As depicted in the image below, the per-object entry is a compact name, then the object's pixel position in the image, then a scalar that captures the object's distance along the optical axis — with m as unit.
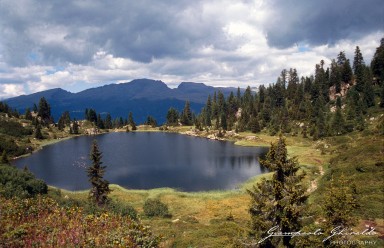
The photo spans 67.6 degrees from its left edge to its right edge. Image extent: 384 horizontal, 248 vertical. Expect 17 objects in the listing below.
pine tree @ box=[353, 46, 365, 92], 140.62
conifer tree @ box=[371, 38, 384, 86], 139.30
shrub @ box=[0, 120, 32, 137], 148.12
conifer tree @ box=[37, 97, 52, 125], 197.70
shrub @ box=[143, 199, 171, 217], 48.00
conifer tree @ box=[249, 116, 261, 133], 169.66
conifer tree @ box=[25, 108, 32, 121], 189.90
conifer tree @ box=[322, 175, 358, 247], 20.19
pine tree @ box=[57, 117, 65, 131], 194.44
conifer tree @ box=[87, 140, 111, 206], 50.31
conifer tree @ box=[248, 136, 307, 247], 21.23
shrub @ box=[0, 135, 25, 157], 115.31
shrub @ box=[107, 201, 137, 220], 38.50
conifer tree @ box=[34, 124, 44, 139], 162.50
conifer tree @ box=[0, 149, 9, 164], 81.39
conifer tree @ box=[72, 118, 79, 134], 196.62
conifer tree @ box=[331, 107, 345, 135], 118.96
